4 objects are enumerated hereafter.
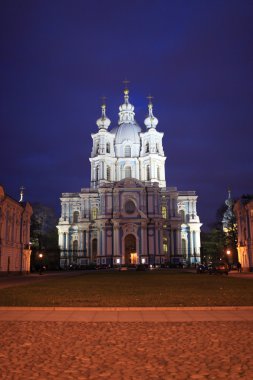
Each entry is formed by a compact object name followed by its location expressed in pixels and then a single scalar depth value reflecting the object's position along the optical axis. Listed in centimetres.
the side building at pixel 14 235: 4988
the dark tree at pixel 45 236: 7700
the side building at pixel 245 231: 5656
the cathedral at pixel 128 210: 9250
